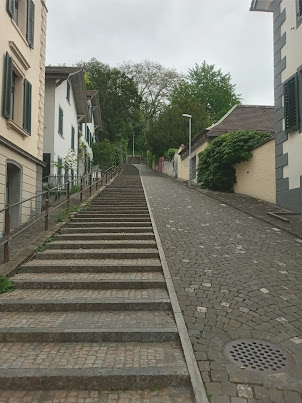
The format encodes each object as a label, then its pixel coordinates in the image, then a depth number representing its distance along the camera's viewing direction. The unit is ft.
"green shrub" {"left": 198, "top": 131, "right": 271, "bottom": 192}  47.93
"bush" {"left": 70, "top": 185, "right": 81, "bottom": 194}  49.42
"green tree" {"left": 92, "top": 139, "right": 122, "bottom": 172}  99.88
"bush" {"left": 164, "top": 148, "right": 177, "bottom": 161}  109.60
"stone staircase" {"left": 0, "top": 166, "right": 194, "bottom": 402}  9.50
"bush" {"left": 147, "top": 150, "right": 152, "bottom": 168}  166.87
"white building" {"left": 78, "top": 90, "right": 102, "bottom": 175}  78.33
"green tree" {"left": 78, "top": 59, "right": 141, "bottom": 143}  122.21
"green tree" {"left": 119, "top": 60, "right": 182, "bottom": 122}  144.25
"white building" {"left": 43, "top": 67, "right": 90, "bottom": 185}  50.75
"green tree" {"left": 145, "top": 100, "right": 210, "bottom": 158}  108.27
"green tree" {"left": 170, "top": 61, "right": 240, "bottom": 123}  137.39
